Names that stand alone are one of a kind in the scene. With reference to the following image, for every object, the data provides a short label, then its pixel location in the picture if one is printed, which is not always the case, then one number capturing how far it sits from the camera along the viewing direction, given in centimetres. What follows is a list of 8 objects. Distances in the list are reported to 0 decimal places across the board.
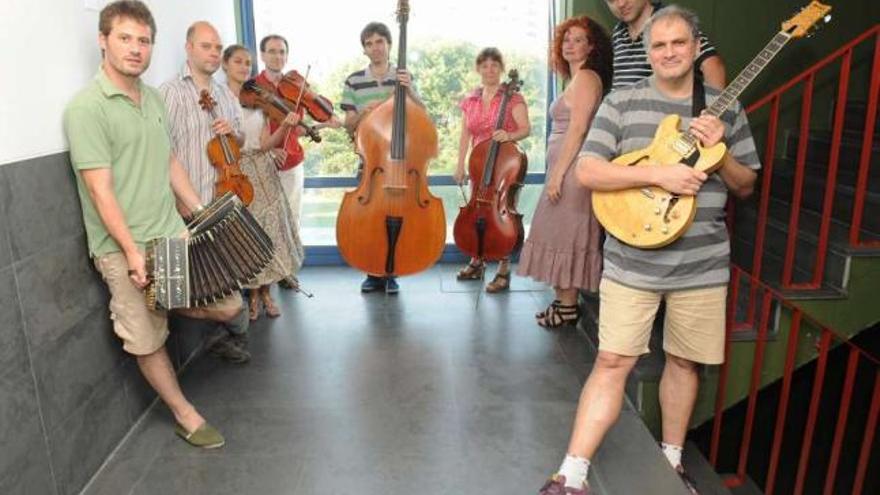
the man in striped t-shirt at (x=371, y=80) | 364
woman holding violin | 328
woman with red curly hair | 291
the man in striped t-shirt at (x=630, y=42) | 260
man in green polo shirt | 201
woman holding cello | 373
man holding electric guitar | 184
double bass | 323
